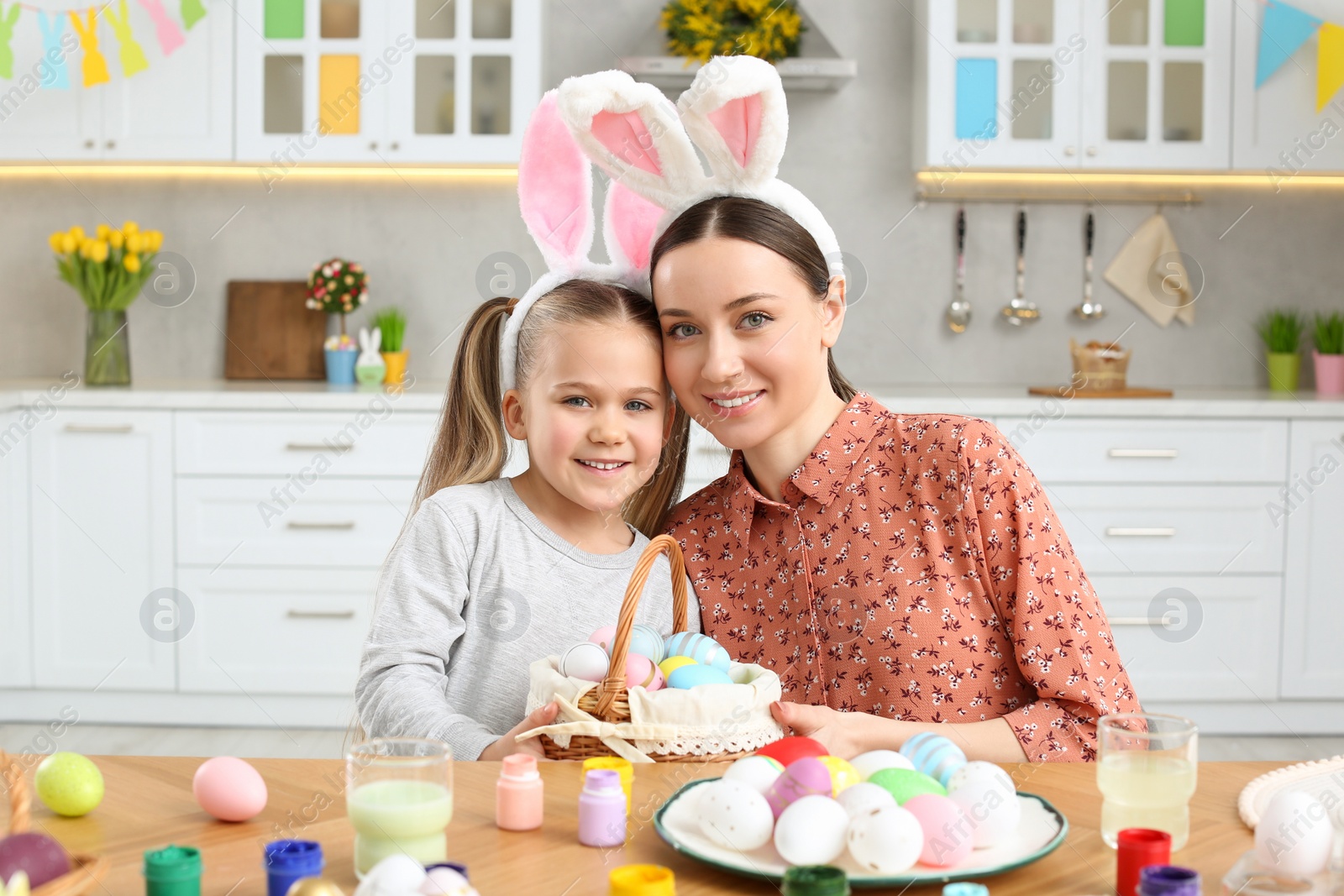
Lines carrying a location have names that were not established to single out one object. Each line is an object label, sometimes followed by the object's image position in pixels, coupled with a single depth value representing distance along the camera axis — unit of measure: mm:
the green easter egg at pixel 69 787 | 958
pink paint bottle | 942
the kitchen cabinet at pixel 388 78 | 3348
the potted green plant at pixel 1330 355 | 3553
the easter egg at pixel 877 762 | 942
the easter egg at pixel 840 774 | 912
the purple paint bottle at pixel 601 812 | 904
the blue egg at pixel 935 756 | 954
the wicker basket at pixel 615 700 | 1104
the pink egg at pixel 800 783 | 872
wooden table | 853
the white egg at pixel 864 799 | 840
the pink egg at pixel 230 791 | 944
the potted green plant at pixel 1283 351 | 3662
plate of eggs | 819
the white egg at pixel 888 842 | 808
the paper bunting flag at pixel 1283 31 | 3322
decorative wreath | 3375
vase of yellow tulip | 3398
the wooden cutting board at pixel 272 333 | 3658
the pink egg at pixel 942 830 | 833
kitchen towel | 3703
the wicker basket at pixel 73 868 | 707
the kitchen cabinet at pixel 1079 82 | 3363
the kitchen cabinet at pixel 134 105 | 3332
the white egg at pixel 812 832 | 822
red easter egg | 998
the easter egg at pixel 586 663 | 1215
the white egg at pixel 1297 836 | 834
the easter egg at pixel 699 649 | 1309
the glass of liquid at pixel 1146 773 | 900
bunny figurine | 3514
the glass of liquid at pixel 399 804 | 843
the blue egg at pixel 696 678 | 1202
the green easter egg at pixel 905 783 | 888
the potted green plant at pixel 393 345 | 3574
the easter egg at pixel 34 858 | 719
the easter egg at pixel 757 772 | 901
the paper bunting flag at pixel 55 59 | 3334
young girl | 1429
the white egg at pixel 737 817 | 854
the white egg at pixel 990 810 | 857
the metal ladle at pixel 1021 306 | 3703
